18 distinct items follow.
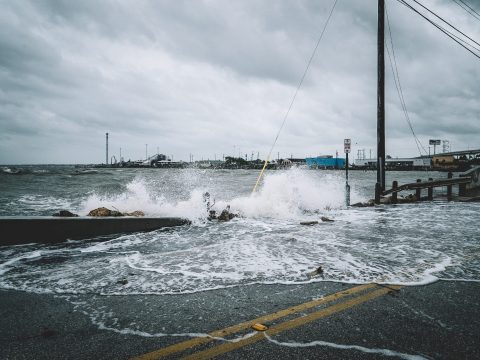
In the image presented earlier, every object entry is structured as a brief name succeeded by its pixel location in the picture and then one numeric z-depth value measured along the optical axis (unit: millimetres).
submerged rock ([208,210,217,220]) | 10070
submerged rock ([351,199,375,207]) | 13597
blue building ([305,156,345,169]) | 141125
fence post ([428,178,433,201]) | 16591
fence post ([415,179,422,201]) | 16181
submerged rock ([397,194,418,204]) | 15195
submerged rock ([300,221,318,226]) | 8836
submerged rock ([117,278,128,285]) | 4098
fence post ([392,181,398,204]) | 14692
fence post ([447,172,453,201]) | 17641
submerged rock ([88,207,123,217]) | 8806
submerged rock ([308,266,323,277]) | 4383
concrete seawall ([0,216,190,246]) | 6461
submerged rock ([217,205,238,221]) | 10008
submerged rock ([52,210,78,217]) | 8062
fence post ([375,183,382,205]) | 14341
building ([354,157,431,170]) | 123188
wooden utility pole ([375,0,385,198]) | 14880
